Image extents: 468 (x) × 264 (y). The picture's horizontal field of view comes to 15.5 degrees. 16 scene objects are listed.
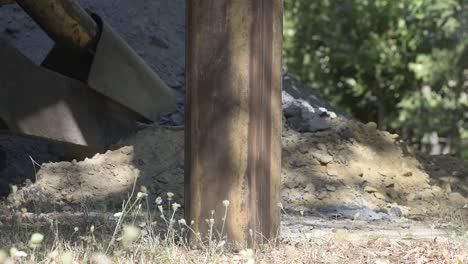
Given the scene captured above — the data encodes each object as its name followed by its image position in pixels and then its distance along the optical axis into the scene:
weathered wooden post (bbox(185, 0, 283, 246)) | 8.53
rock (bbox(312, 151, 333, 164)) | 14.95
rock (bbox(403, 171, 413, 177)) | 15.18
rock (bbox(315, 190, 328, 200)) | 13.93
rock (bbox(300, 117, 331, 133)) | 16.10
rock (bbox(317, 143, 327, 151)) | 15.25
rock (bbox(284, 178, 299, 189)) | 14.19
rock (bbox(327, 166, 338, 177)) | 14.69
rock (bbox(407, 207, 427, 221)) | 12.80
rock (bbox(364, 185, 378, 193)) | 14.34
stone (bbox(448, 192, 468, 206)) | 14.47
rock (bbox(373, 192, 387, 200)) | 14.23
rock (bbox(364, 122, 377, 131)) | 16.00
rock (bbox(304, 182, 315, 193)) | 14.09
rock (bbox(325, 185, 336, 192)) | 14.14
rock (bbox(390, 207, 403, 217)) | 13.11
